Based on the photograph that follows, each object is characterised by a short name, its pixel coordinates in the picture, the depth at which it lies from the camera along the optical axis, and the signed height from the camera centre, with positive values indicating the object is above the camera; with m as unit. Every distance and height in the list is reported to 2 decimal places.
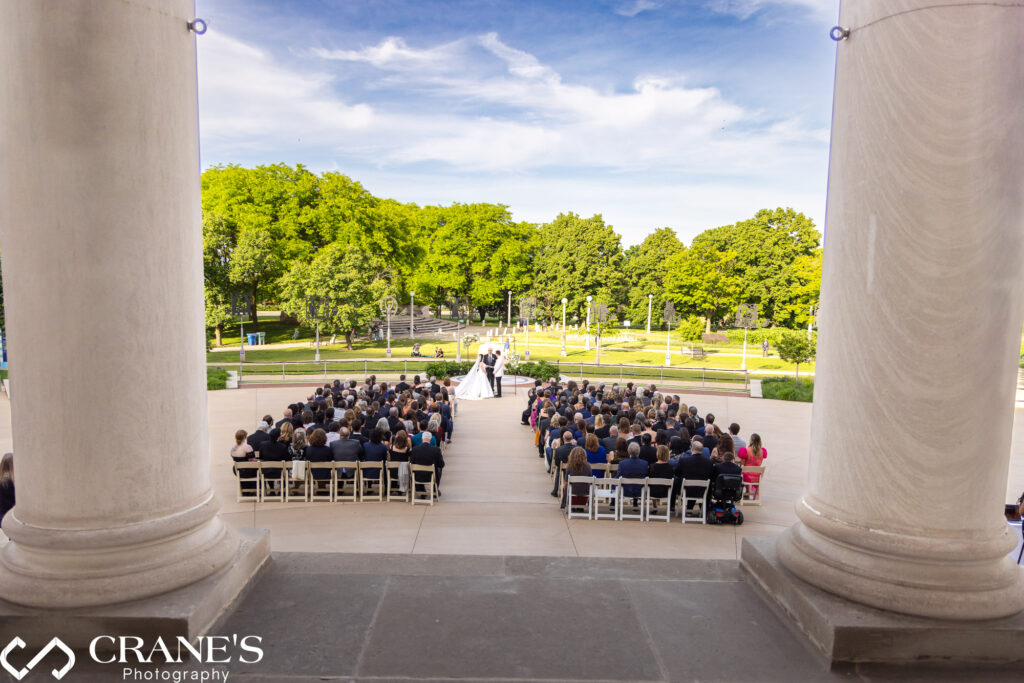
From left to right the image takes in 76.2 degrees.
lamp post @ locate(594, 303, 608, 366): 66.40 -1.72
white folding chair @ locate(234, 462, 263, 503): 11.27 -3.42
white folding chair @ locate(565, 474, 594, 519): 10.37 -3.30
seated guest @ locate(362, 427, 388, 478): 11.48 -2.82
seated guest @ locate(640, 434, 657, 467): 11.38 -2.72
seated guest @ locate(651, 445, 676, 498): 10.48 -2.75
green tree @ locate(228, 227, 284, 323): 49.25 +2.02
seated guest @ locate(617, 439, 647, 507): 10.58 -2.77
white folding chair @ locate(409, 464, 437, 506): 11.00 -3.41
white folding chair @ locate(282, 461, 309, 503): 11.29 -3.54
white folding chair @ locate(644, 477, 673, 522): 10.36 -3.48
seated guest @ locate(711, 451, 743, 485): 10.53 -2.73
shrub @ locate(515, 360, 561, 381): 32.84 -3.86
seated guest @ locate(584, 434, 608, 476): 11.26 -2.72
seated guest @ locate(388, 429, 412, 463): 11.32 -2.74
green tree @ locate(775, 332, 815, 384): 36.50 -2.66
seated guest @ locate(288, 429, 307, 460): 11.64 -2.80
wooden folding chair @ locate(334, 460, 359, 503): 11.12 -3.37
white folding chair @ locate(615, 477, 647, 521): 10.30 -3.29
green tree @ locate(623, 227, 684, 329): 81.00 +3.13
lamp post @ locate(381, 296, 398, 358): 50.46 -0.99
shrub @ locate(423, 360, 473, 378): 32.09 -3.79
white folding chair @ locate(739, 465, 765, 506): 11.94 -3.62
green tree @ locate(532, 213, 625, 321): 75.12 +3.21
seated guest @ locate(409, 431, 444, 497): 11.12 -2.76
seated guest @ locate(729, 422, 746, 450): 13.34 -2.97
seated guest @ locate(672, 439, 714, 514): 10.52 -2.71
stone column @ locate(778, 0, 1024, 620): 4.30 -0.01
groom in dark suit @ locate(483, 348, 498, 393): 27.75 -2.98
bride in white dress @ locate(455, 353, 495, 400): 26.58 -3.80
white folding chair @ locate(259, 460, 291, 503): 11.23 -3.48
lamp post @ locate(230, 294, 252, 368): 53.18 -1.27
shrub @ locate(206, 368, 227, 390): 28.95 -4.13
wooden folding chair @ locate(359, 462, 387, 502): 11.20 -3.27
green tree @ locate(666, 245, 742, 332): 72.00 +1.74
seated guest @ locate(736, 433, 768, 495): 12.48 -2.96
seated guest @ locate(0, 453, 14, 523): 7.21 -2.24
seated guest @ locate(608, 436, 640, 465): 11.65 -2.76
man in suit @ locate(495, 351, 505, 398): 27.03 -3.29
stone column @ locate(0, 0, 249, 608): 4.31 -0.04
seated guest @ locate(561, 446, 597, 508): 10.61 -2.82
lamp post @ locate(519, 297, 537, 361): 62.56 -1.16
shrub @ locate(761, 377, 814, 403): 29.86 -4.16
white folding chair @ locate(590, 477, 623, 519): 10.44 -3.25
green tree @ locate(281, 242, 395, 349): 47.22 -0.09
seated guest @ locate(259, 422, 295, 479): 11.35 -2.83
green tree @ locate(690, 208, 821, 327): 71.81 +5.00
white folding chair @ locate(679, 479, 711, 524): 10.42 -3.21
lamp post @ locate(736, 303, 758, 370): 72.44 -1.80
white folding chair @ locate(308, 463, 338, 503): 11.23 -3.51
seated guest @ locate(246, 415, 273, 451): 11.91 -2.76
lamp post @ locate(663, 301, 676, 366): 75.12 -1.50
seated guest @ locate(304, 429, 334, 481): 11.32 -2.78
